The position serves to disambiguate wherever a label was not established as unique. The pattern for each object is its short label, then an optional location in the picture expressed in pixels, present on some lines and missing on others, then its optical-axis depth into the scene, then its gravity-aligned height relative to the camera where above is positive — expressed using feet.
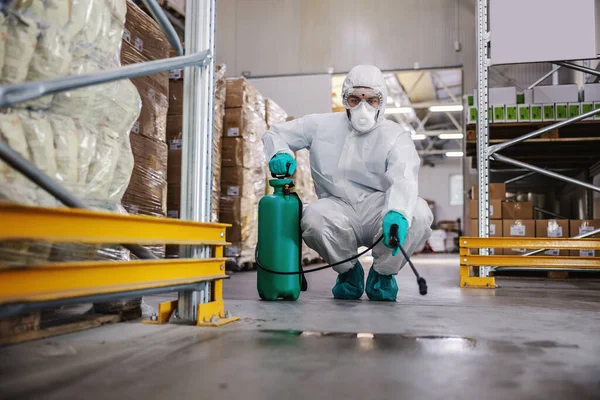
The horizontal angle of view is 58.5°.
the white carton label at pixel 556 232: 19.84 -0.03
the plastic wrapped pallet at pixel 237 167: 19.67 +2.26
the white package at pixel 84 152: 7.27 +1.00
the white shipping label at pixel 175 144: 16.76 +2.58
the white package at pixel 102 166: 7.57 +0.85
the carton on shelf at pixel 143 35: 10.82 +4.01
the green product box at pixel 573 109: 18.61 +4.27
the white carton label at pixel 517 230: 20.10 +0.02
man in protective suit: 11.22 +1.22
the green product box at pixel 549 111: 18.74 +4.20
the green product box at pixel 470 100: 20.58 +5.01
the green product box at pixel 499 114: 18.74 +4.08
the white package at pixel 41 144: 6.48 +1.00
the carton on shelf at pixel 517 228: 20.03 +0.10
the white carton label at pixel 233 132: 19.63 +3.50
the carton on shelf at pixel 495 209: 20.22 +0.81
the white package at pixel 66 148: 6.92 +1.00
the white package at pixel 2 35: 6.31 +2.23
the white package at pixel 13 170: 5.99 +0.64
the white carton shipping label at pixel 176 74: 16.73 +4.78
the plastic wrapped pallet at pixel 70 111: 6.37 +1.59
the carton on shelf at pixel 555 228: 19.83 +0.11
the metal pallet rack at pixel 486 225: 14.87 +0.16
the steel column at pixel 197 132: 7.98 +1.45
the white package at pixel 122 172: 8.14 +0.83
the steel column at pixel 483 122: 15.71 +3.28
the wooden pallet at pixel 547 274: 19.80 -1.66
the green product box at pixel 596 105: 18.62 +4.41
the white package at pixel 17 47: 6.36 +2.12
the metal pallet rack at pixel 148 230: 4.56 -0.04
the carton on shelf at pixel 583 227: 19.57 +0.17
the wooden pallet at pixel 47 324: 6.21 -1.30
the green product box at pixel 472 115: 19.52 +4.22
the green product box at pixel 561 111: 18.65 +4.20
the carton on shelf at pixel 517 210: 20.21 +0.78
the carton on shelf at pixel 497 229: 20.25 +0.06
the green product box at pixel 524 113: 18.71 +4.10
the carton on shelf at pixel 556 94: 18.98 +4.88
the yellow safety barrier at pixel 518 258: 14.70 -0.77
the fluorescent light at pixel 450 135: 53.52 +9.56
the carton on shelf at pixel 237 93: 19.76 +4.97
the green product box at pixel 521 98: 19.52 +4.85
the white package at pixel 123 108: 7.98 +1.80
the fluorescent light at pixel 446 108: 44.27 +10.29
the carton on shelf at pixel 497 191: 20.53 +1.52
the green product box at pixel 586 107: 18.70 +4.36
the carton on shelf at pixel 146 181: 11.30 +1.01
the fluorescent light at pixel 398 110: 44.24 +9.97
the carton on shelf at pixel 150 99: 10.76 +2.83
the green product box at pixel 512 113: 18.73 +4.11
